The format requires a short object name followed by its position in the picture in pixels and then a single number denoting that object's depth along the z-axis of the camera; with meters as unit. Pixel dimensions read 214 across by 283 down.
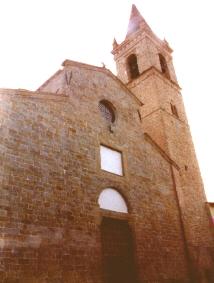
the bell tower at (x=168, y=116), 13.11
